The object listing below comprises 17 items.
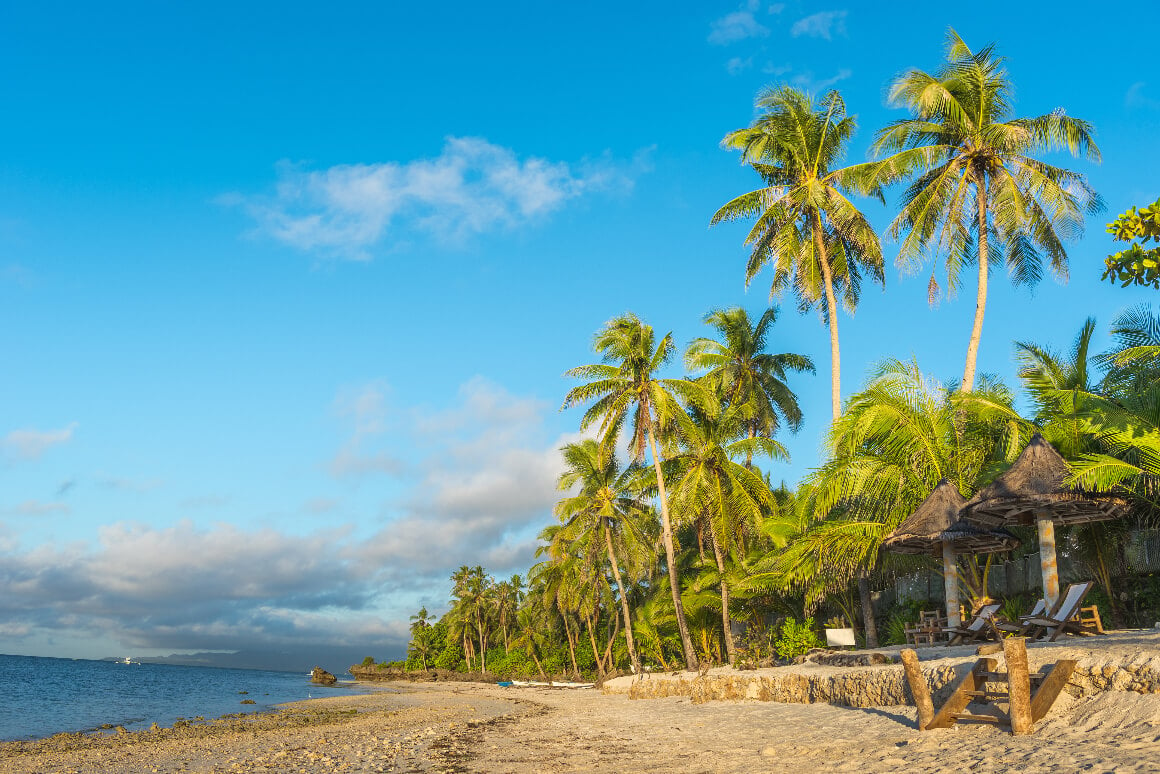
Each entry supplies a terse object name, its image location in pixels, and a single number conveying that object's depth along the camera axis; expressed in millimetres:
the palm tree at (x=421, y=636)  82125
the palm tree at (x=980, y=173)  19547
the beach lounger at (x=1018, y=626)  10547
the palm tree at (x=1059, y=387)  13664
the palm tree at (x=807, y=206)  22703
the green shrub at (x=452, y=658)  76062
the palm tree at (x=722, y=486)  24297
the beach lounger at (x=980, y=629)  11119
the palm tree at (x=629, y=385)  26234
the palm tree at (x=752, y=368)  30766
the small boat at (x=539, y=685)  39094
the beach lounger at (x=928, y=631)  13525
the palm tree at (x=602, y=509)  32500
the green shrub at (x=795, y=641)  19125
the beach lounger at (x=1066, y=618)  9922
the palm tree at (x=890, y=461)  16156
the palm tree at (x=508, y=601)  63906
